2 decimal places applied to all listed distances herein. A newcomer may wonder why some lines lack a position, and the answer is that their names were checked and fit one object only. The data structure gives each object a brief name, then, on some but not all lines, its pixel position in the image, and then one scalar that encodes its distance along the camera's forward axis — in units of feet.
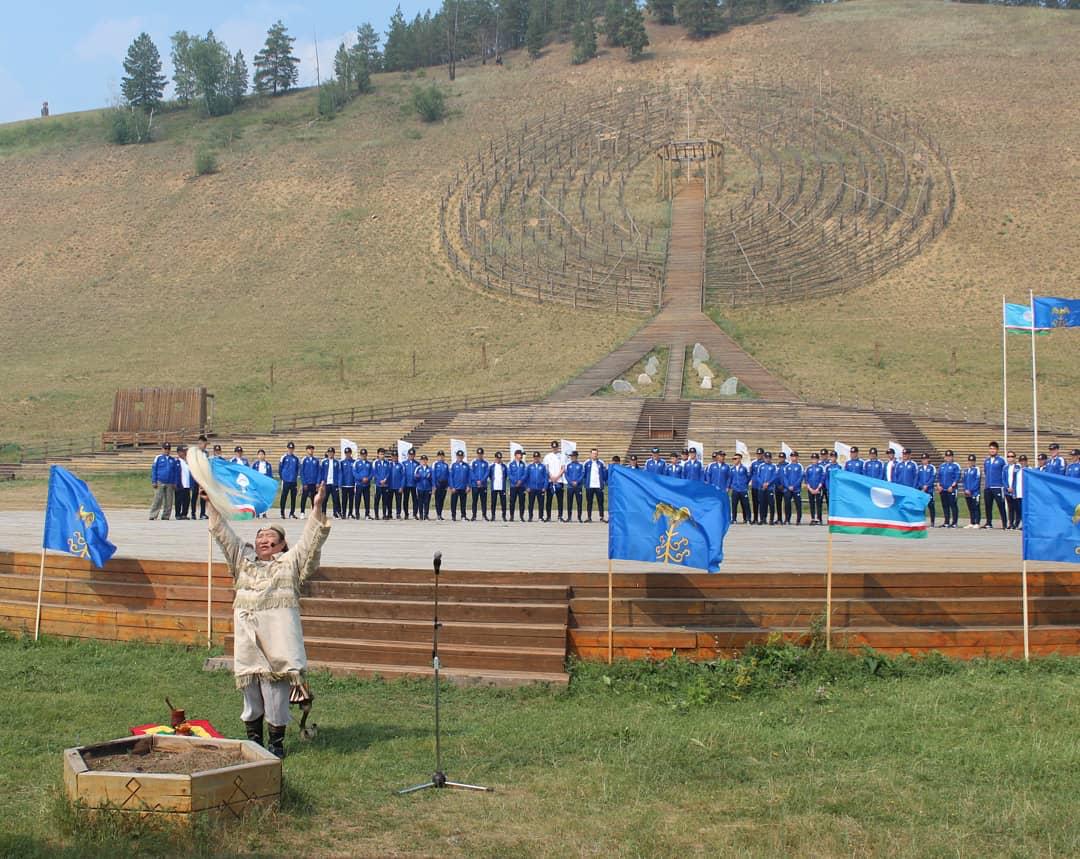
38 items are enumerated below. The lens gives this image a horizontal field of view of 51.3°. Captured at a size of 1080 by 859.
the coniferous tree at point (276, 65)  382.42
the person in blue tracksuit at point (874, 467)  84.74
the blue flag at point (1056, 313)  82.79
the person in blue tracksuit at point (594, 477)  83.25
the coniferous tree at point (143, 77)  357.00
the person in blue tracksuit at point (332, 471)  84.58
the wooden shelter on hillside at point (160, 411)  146.00
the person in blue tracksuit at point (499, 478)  86.22
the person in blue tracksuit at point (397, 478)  85.05
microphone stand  25.12
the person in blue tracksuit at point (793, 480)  82.43
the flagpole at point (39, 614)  43.75
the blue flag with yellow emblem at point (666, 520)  38.96
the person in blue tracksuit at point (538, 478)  84.64
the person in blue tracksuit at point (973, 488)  82.23
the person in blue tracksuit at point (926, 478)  85.66
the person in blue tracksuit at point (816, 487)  83.97
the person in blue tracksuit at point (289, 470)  85.40
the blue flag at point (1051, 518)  38.68
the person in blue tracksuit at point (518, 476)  85.15
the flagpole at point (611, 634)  38.19
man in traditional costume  27.58
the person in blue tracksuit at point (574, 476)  84.17
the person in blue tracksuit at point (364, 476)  85.71
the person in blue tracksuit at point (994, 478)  80.33
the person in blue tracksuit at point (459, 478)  85.35
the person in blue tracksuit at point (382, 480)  84.99
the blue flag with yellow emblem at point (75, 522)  43.55
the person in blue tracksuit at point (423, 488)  84.89
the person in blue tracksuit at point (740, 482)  84.02
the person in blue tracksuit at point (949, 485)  83.25
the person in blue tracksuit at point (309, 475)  85.23
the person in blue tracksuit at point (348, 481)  85.61
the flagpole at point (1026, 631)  38.08
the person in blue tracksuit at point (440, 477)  86.19
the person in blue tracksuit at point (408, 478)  84.94
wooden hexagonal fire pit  21.52
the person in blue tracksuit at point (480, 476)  86.43
